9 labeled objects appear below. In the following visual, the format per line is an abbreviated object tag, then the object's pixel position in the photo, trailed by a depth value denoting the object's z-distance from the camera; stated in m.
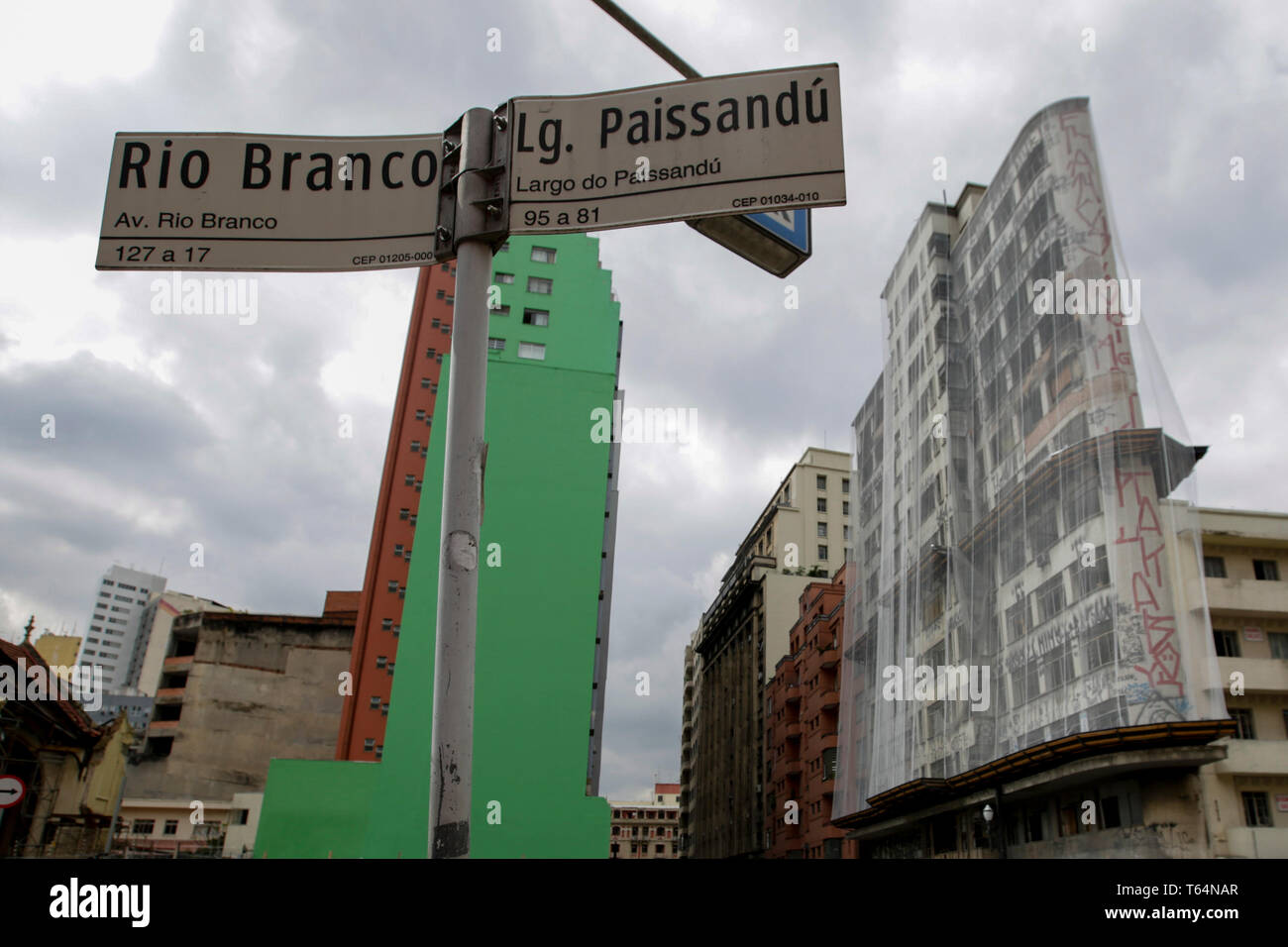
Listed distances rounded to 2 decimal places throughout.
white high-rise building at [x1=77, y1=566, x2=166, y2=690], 180.75
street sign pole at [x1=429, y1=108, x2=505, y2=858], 2.45
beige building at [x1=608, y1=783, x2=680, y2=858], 148.75
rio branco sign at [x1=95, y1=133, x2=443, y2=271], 3.10
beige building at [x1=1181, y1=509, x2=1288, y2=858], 27.14
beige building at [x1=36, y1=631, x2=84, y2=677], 59.69
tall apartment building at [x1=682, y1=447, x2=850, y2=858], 77.62
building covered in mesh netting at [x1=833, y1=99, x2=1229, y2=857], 25.98
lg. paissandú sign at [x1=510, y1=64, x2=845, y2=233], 2.93
